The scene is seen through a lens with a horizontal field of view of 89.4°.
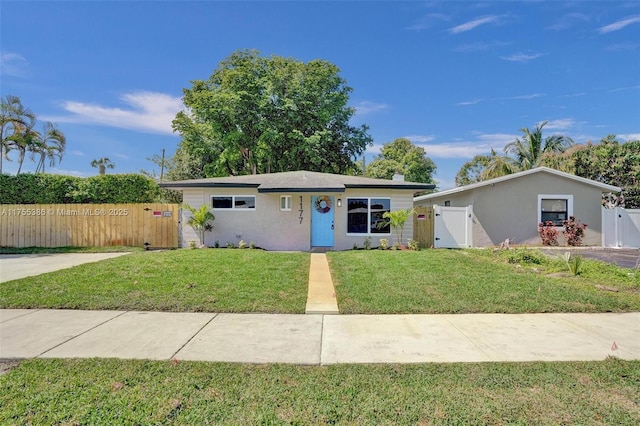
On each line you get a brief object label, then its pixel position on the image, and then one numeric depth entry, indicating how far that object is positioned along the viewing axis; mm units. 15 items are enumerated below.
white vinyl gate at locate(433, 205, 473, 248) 13852
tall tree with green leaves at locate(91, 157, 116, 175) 37075
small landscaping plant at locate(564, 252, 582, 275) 8281
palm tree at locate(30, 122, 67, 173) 20984
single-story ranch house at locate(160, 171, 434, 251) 13102
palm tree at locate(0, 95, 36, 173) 18656
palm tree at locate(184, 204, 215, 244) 12617
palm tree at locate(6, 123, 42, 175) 18938
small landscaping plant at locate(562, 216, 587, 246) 14547
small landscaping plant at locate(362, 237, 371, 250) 12806
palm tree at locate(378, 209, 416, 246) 12656
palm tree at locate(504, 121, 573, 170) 25609
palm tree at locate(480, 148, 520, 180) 23344
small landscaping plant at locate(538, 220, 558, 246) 14414
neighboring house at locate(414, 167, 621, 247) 14586
